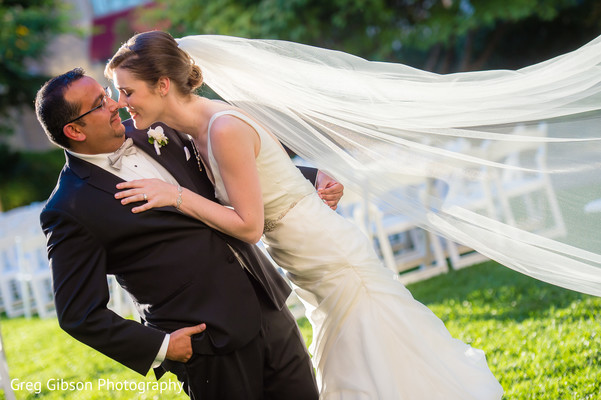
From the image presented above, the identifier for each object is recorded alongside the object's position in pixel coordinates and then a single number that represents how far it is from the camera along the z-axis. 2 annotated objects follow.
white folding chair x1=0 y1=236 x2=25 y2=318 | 9.89
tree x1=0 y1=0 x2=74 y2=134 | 18.73
